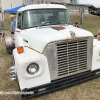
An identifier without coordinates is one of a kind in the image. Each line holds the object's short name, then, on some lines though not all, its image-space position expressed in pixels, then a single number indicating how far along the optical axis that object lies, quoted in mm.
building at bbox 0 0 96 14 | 28816
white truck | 2754
